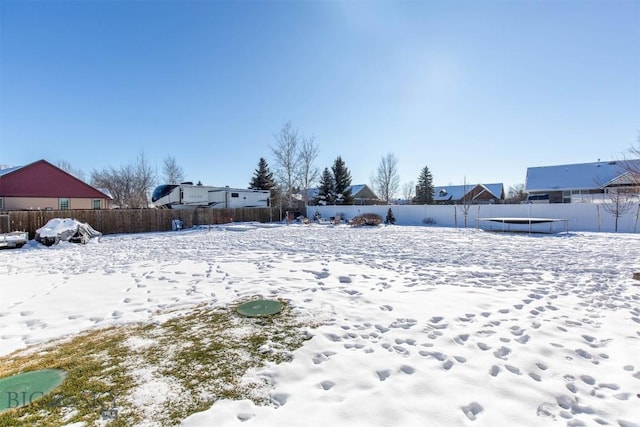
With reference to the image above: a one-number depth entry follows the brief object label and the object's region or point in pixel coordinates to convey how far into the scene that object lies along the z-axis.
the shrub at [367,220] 20.49
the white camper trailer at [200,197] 21.89
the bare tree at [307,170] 32.97
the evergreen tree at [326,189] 33.97
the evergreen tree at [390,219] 23.20
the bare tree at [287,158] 30.86
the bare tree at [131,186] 38.19
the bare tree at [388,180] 41.50
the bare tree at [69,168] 42.33
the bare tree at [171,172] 40.75
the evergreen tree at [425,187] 38.78
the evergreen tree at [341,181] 33.53
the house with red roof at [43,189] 20.58
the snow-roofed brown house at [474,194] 38.53
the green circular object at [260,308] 3.96
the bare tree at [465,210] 19.73
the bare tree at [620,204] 15.84
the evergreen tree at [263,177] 34.56
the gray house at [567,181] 26.59
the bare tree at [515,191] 46.72
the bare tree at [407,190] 51.09
